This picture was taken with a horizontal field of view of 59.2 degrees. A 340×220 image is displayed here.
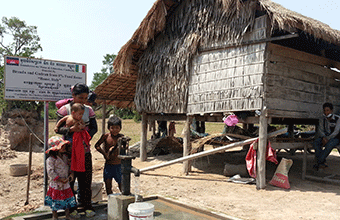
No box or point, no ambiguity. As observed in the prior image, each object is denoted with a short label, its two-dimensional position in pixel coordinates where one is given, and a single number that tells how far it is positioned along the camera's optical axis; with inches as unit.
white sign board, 176.2
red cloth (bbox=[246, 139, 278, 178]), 257.5
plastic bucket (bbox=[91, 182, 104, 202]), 190.1
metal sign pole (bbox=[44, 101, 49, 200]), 178.9
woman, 157.9
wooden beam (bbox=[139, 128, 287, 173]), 264.8
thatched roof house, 259.3
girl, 146.9
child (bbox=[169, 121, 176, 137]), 600.3
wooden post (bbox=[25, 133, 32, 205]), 200.8
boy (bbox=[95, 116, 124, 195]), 177.9
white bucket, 127.6
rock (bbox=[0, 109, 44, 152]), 452.1
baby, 149.9
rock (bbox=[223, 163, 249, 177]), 305.1
